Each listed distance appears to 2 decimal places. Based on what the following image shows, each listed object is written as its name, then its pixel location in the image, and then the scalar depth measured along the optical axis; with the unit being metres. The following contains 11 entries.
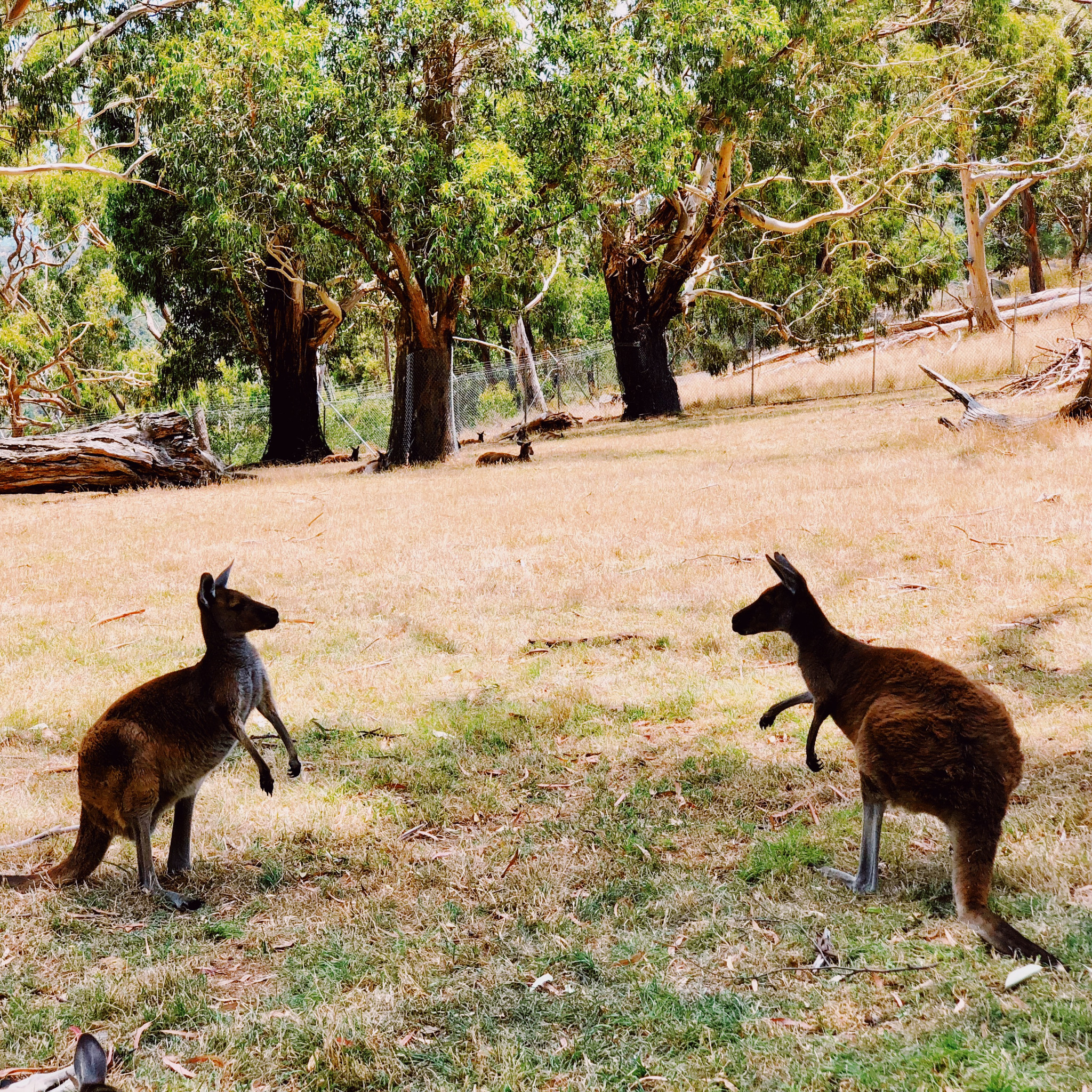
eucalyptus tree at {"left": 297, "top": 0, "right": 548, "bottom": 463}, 15.57
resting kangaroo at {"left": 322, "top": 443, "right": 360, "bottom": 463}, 22.89
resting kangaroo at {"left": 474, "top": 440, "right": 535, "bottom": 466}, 18.09
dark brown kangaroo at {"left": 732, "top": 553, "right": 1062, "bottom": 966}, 3.17
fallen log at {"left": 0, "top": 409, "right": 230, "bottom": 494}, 17.09
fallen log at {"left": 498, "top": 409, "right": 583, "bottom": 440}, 24.98
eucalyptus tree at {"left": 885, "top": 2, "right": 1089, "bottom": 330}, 24.97
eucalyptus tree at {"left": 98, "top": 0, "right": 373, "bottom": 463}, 15.80
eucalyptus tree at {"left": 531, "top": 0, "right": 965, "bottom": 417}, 16.80
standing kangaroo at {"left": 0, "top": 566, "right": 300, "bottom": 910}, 3.65
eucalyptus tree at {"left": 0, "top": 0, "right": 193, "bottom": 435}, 18.78
